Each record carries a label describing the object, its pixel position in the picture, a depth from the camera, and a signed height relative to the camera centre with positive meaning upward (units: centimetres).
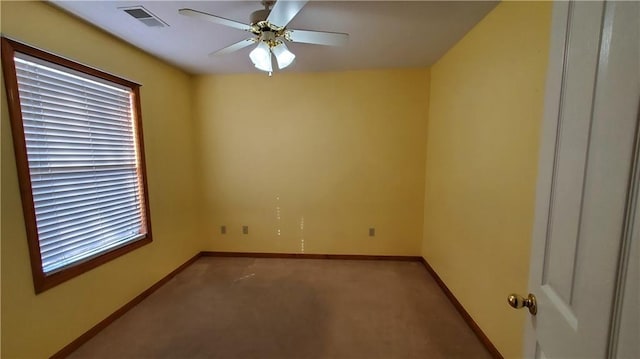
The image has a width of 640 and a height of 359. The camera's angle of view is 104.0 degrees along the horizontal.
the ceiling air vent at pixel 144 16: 170 +99
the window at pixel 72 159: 155 -2
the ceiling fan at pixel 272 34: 137 +78
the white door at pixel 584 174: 45 -5
